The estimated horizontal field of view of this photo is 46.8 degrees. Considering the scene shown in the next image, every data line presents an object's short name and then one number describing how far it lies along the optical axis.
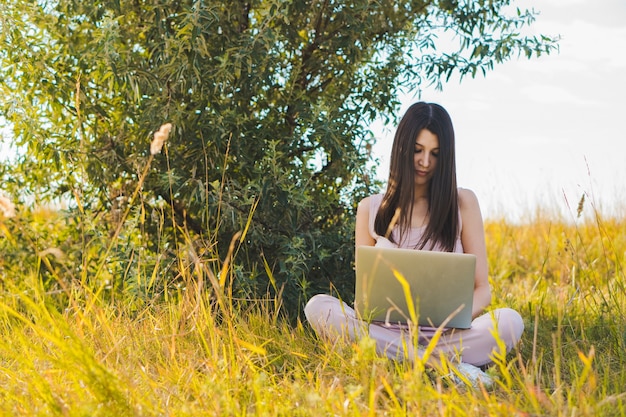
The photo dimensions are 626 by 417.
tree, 3.83
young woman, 3.23
